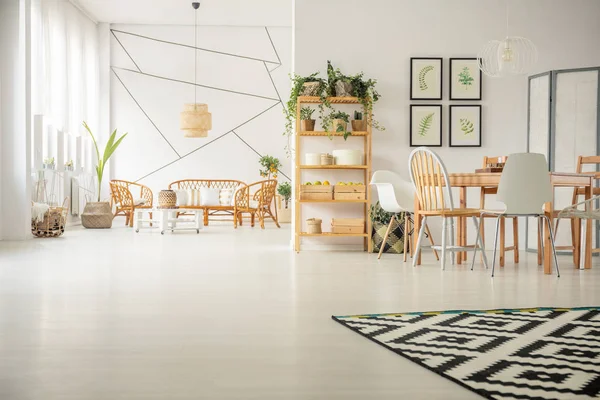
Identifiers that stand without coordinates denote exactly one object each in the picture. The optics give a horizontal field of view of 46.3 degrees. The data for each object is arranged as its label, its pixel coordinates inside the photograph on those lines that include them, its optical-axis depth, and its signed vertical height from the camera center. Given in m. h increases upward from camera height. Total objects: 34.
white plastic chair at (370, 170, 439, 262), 5.64 -0.13
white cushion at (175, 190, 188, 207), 11.02 -0.32
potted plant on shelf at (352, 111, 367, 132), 6.39 +0.51
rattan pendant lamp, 10.78 +0.90
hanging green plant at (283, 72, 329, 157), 6.32 +0.82
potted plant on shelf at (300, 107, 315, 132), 6.38 +0.53
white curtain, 9.29 +1.64
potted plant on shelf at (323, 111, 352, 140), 6.32 +0.52
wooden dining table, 4.85 -0.04
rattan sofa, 12.31 -0.10
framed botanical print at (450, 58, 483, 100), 6.64 +0.94
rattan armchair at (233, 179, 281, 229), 10.87 -0.37
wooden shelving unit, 6.24 +0.10
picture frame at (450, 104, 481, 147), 6.63 +0.52
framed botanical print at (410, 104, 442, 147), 6.59 +0.51
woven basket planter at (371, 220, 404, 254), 6.15 -0.51
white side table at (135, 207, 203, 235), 9.22 -0.56
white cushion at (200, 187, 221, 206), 11.21 -0.30
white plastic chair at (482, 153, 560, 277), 4.71 -0.03
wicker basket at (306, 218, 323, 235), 6.29 -0.41
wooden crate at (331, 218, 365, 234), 6.23 -0.41
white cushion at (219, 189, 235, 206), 11.29 -0.30
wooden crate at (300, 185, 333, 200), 6.23 -0.12
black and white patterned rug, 1.87 -0.55
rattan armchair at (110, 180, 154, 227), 10.84 -0.36
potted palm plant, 10.14 -0.54
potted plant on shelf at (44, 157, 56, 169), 9.08 +0.18
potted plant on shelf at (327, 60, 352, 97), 6.33 +0.86
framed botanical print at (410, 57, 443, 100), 6.61 +0.92
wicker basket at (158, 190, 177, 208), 9.30 -0.28
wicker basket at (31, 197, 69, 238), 8.05 -0.55
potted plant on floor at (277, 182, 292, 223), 12.12 -0.43
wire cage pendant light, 6.54 +1.16
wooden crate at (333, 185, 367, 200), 6.24 -0.12
